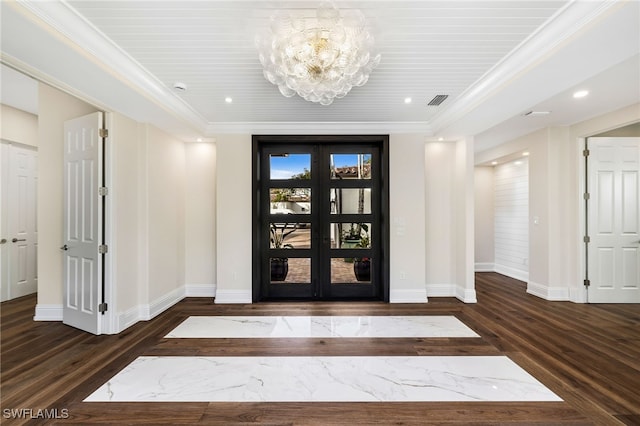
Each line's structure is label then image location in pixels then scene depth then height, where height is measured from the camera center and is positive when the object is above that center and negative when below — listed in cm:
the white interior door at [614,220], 429 -10
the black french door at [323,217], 464 -7
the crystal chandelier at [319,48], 201 +127
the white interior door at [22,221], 435 -13
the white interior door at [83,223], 331 -12
